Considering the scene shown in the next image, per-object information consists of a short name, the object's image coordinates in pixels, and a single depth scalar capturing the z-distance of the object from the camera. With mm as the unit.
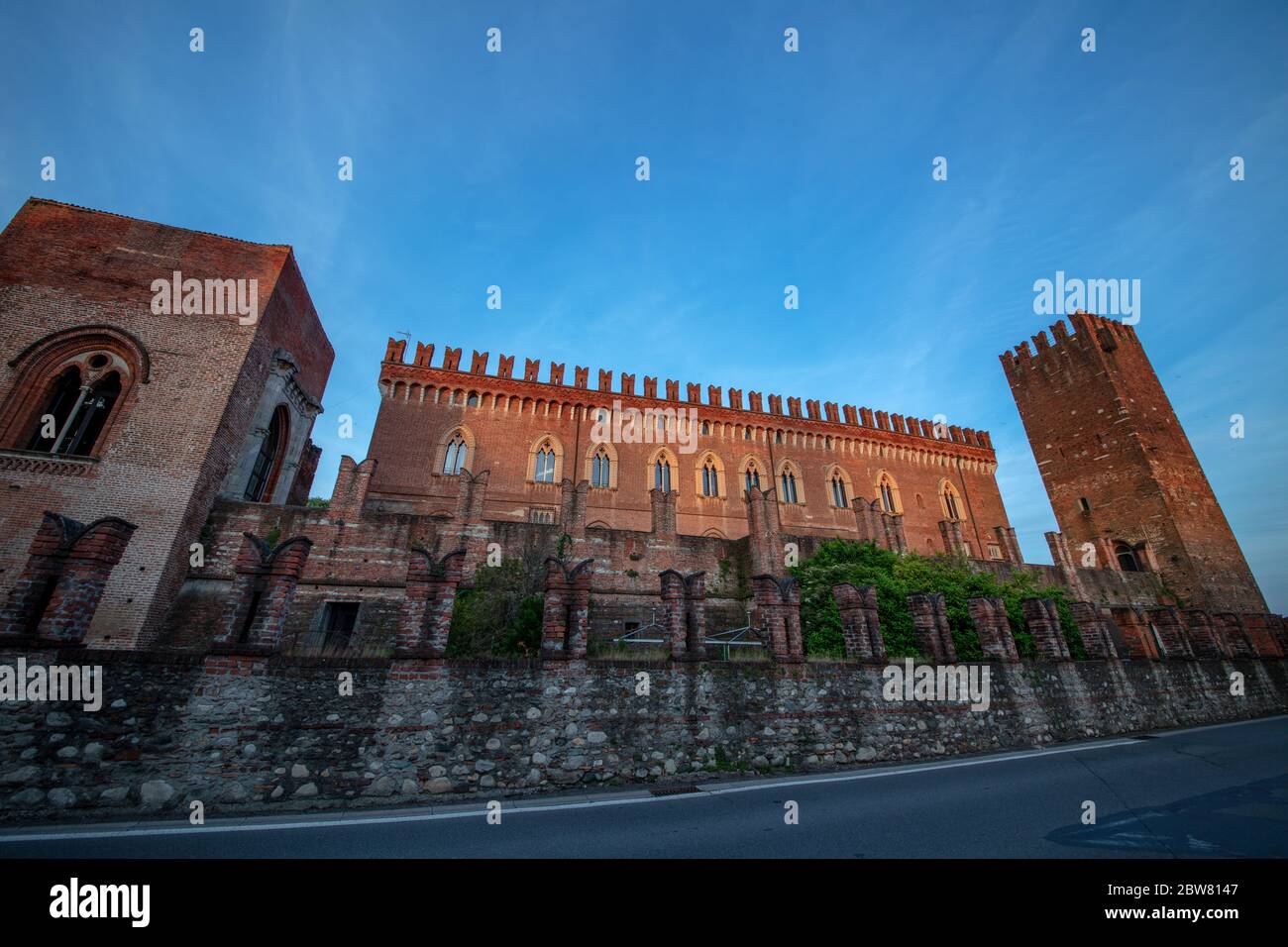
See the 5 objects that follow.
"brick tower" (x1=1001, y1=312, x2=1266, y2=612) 27141
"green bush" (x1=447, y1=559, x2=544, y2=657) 13375
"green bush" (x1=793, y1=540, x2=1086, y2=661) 13773
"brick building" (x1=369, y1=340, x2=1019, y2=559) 23547
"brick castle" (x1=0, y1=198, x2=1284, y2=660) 9797
